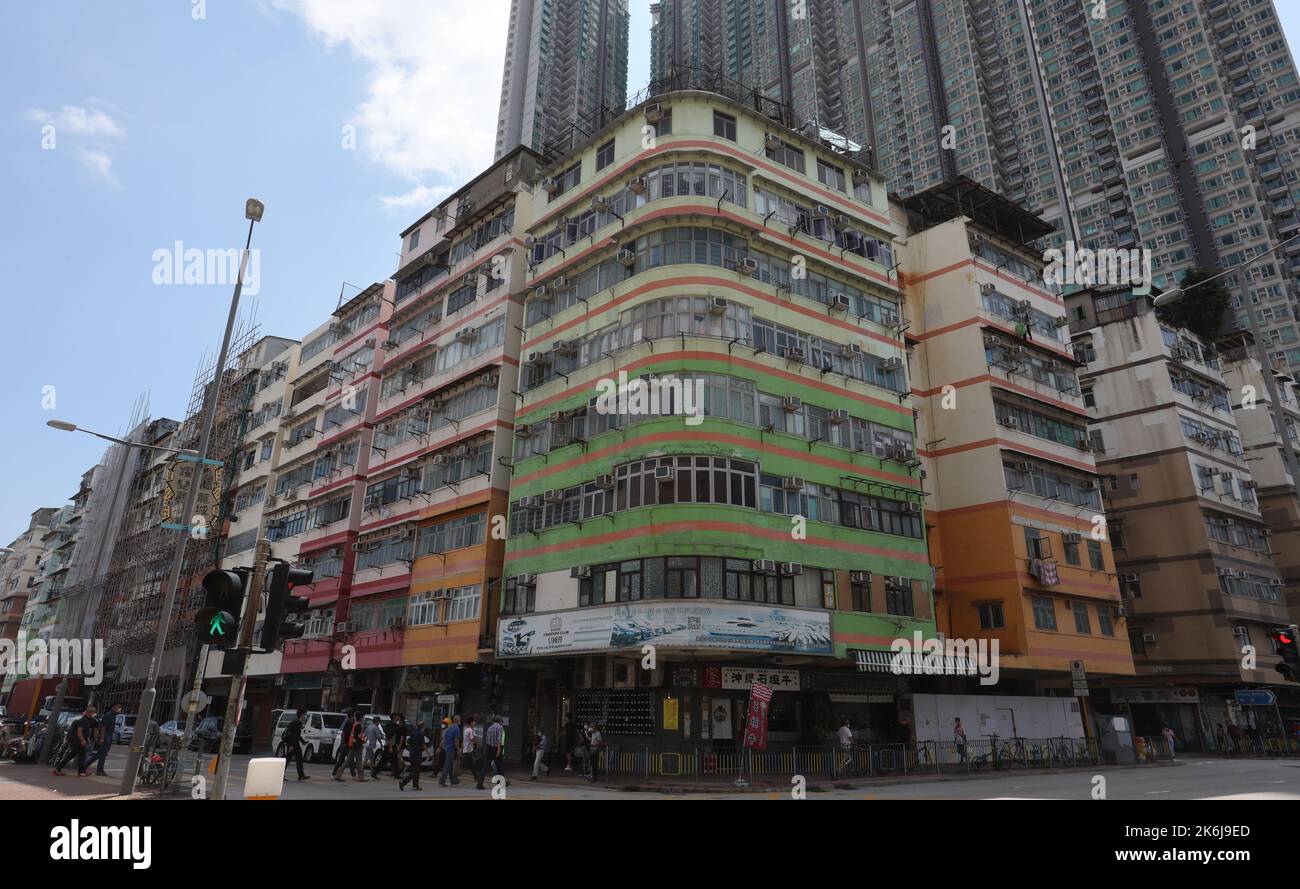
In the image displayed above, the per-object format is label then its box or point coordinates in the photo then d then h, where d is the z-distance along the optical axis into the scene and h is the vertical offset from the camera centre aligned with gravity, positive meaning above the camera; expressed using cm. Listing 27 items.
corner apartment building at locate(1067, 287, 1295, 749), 4272 +1145
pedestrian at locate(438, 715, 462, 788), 2112 -77
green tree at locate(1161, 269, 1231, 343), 5644 +2872
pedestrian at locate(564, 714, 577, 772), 2656 -60
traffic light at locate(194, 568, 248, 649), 894 +116
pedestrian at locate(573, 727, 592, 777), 2432 -96
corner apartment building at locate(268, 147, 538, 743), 3303 +1118
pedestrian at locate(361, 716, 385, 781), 2452 -75
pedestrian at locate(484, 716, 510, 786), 2192 -54
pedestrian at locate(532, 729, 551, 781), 2395 -84
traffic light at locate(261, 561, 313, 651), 949 +131
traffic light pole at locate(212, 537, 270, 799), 936 +36
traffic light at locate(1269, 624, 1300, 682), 1677 +158
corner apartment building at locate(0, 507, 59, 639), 10081 +1709
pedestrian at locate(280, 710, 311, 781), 2262 -61
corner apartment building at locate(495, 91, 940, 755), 2508 +925
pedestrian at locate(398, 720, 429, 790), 1967 -68
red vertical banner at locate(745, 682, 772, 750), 2228 +19
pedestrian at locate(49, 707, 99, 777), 2262 -64
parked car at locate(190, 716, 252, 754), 3544 -85
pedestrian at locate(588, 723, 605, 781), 2353 -77
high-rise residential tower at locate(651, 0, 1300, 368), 8856 +7442
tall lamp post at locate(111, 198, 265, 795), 1780 +292
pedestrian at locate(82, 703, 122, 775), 2348 -63
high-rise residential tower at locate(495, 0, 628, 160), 13638 +10956
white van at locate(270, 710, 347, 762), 3020 -62
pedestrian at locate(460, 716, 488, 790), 2108 -77
